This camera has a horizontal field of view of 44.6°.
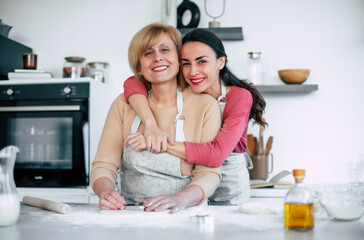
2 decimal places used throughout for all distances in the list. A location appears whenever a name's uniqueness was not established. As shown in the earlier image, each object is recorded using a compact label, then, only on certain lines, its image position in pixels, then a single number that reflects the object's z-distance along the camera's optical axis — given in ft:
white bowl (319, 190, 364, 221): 3.68
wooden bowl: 9.44
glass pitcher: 3.47
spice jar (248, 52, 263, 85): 9.75
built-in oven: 8.79
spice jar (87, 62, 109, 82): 10.19
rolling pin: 4.22
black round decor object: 9.91
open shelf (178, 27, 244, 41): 9.48
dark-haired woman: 5.29
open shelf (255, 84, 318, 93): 9.43
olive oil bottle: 3.30
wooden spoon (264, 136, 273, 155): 9.53
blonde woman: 5.37
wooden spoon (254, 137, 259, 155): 9.49
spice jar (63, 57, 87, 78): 9.79
